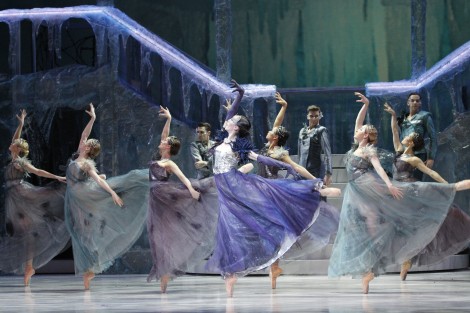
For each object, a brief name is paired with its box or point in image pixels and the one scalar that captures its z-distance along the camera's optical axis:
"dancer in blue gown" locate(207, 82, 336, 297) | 10.66
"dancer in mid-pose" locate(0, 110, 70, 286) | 14.10
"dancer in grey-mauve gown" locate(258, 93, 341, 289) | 12.49
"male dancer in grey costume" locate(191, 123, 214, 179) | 14.56
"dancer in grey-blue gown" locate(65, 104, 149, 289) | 12.69
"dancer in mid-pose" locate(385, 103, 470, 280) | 13.23
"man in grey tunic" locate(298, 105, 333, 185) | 13.94
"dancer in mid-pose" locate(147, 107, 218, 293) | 12.21
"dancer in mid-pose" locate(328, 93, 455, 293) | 11.35
